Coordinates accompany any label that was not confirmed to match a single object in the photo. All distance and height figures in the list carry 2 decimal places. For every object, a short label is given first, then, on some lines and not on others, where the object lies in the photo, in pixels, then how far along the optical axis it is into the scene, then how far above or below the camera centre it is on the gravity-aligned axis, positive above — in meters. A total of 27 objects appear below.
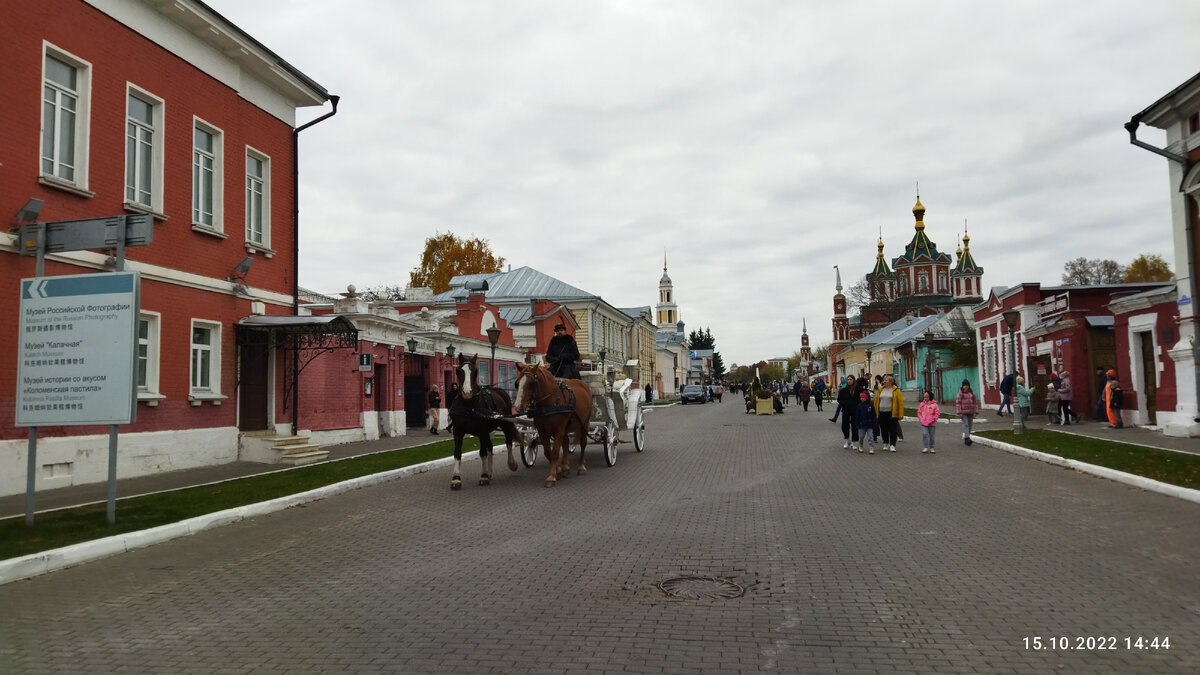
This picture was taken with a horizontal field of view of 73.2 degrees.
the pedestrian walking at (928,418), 17.22 -0.69
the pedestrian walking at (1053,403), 25.31 -0.62
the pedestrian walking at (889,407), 18.02 -0.45
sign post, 8.96 +0.67
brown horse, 12.19 -0.23
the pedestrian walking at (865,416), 17.94 -0.64
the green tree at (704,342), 168.12 +10.34
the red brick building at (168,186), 12.17 +3.90
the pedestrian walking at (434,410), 23.35 -0.44
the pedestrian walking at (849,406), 19.06 -0.44
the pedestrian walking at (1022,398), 21.21 -0.37
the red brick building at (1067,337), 23.28 +1.61
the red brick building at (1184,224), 18.33 +3.68
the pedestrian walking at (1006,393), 29.81 -0.33
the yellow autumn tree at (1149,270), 63.28 +8.85
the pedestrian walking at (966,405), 18.98 -0.47
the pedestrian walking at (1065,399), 25.11 -0.50
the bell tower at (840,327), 110.56 +8.66
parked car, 67.81 -0.28
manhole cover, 5.95 -1.50
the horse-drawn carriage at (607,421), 15.08 -0.55
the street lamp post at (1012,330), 20.69 +1.41
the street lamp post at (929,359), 46.62 +1.56
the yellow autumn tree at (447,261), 57.41 +9.72
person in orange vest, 22.48 -0.47
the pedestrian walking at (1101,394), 25.03 -0.36
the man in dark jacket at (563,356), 14.29 +0.67
